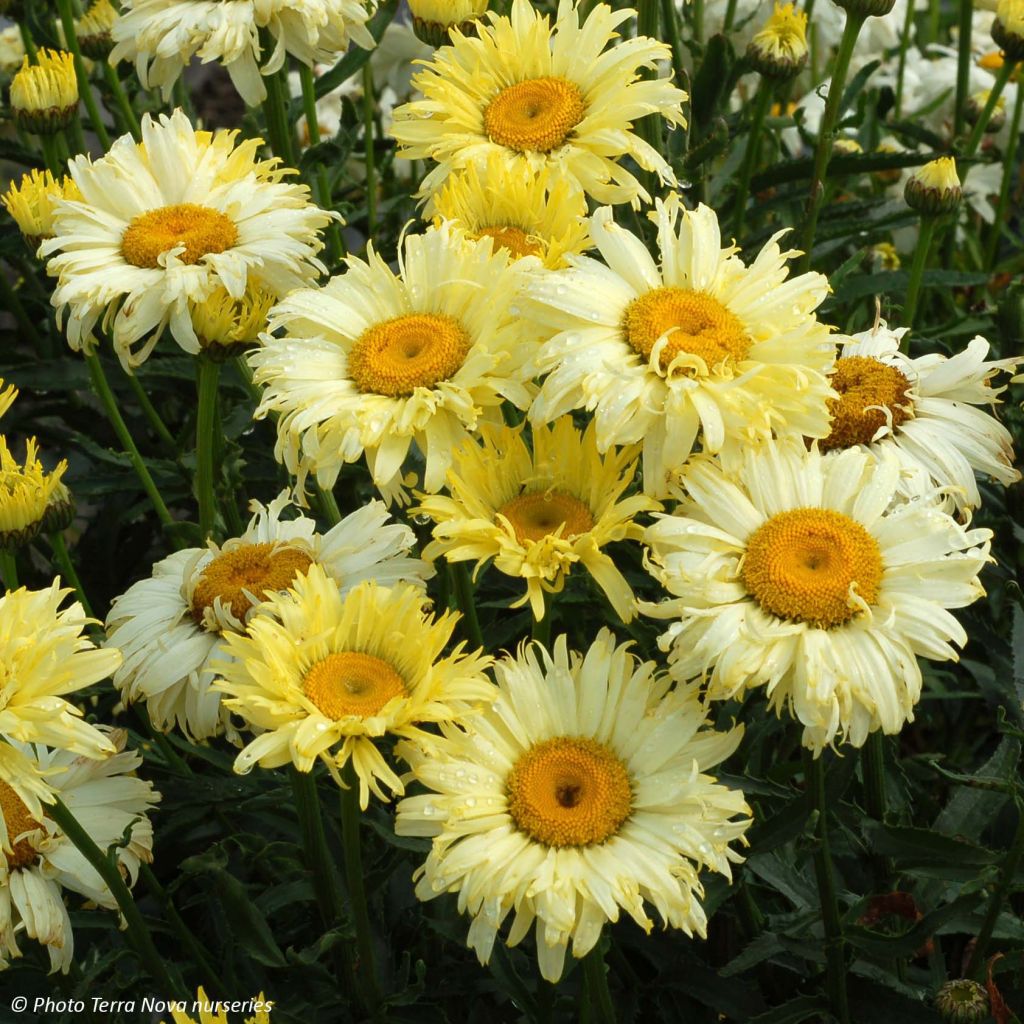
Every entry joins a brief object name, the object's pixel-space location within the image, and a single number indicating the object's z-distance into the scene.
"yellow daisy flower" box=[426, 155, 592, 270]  1.10
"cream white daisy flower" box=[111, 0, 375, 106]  1.19
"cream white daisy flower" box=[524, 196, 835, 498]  1.01
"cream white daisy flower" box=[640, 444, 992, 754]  1.00
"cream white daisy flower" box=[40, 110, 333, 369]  1.12
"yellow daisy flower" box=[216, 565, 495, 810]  1.01
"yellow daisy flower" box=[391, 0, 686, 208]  1.14
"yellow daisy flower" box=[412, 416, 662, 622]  1.03
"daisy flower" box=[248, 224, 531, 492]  1.04
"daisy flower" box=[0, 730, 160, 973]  1.08
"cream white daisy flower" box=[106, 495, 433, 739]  1.08
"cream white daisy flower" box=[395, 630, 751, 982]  1.00
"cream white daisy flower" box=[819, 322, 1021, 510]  1.08
